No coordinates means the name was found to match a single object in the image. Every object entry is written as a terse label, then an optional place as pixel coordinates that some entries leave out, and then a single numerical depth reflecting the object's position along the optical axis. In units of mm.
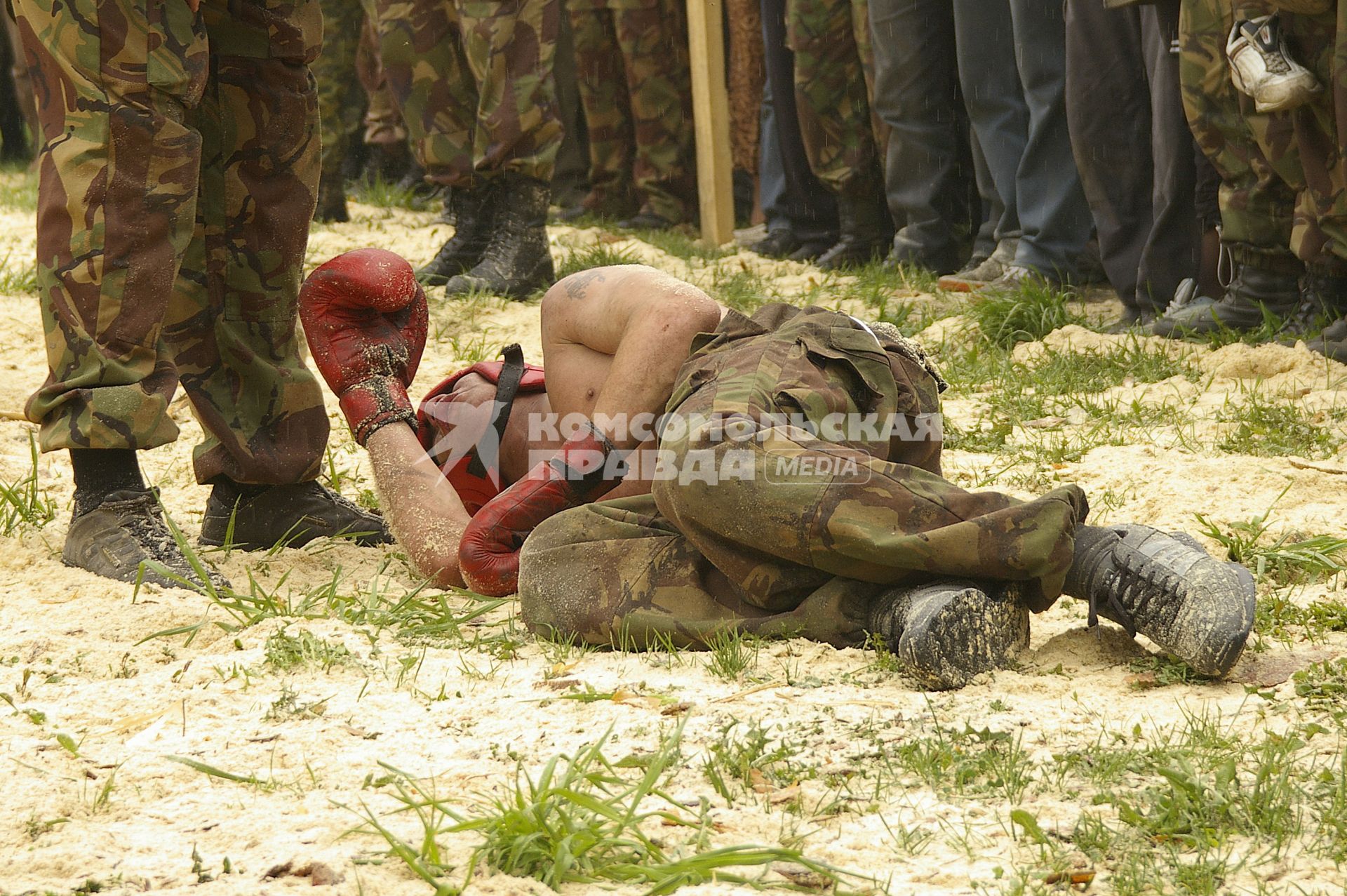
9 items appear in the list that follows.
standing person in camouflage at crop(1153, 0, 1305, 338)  7379
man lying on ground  3854
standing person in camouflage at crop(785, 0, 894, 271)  10680
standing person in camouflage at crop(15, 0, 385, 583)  4641
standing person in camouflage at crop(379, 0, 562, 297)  9797
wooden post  12219
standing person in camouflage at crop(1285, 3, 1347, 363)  6934
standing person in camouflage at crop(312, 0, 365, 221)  12266
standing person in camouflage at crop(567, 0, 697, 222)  12930
